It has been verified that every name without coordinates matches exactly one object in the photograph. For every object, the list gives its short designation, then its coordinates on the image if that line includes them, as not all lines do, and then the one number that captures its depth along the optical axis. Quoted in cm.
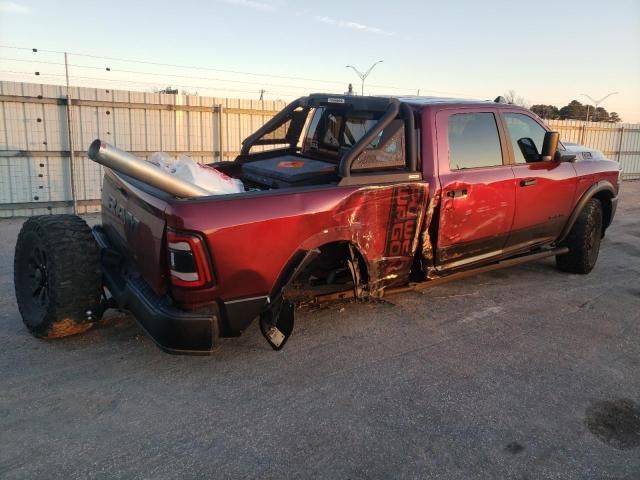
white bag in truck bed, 354
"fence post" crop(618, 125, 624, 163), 1889
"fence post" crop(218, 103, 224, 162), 1117
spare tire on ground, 357
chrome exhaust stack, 289
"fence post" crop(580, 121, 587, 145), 1777
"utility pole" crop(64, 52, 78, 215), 941
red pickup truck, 309
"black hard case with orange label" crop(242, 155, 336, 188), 394
